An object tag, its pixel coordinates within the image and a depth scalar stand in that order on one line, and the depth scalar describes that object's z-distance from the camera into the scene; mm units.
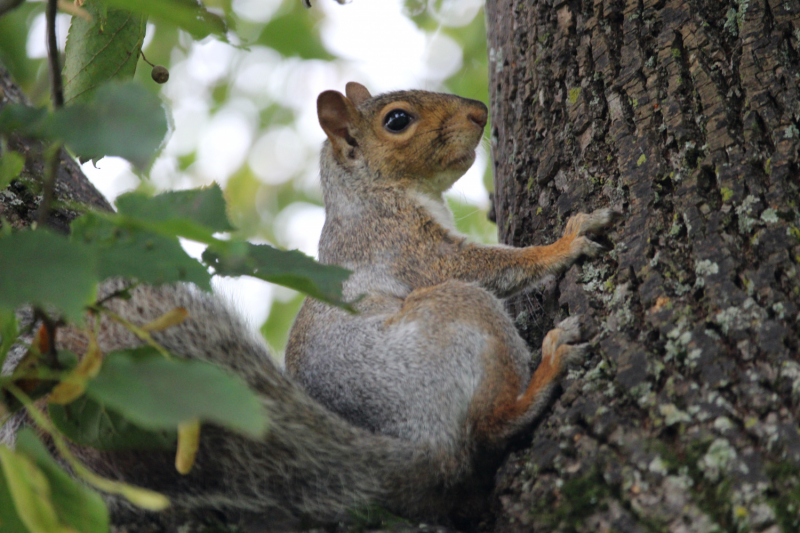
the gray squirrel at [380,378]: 3819
